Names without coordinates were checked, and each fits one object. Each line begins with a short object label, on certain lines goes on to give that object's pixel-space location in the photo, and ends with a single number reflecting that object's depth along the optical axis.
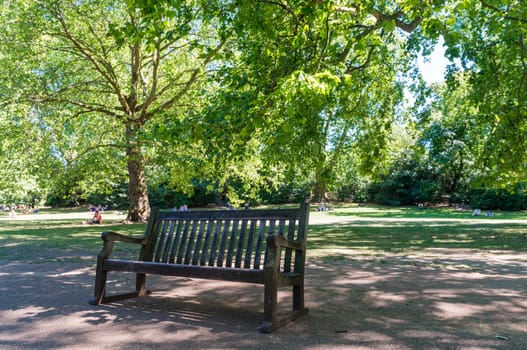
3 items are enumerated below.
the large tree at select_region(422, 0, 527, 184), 11.72
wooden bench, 4.01
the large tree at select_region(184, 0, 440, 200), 7.01
